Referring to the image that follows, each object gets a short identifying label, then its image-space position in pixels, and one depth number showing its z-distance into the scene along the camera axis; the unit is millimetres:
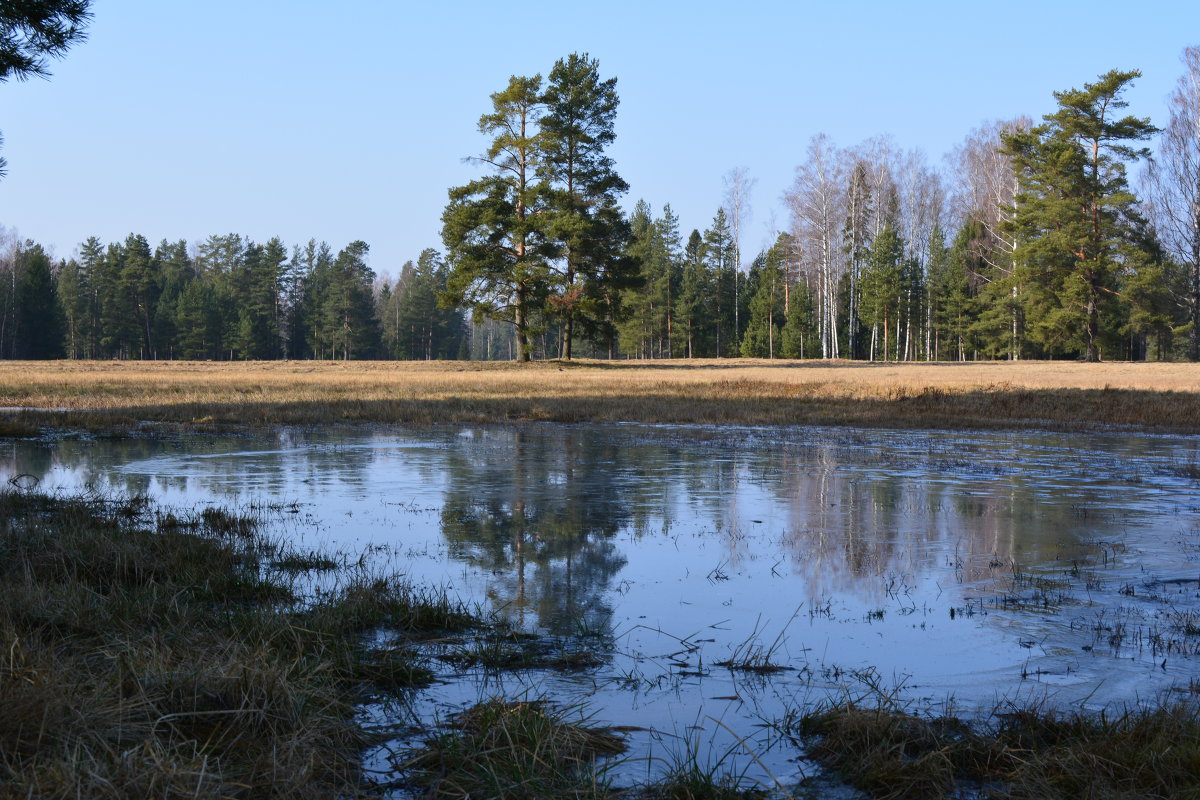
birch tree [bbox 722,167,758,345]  72562
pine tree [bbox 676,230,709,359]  86500
